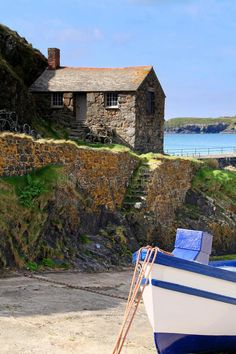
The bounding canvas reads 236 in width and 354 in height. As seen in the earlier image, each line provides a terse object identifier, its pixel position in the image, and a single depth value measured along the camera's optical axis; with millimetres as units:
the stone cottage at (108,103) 31875
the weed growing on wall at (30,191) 17219
